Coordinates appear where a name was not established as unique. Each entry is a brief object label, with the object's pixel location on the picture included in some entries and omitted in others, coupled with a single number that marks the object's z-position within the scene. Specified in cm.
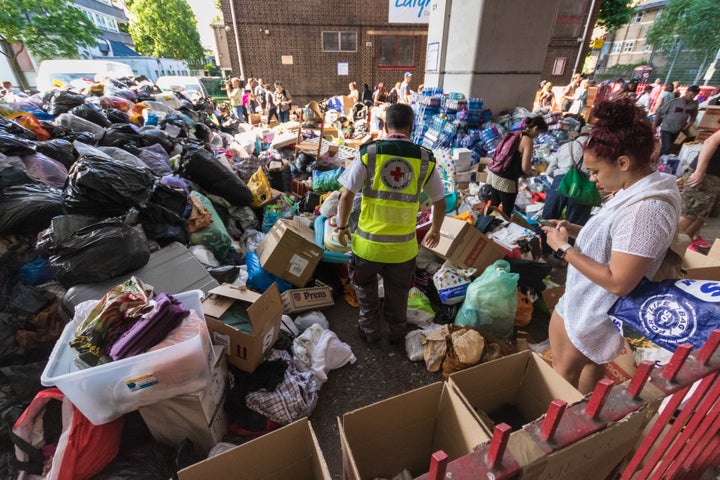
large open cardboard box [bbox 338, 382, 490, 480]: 137
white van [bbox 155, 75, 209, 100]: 1474
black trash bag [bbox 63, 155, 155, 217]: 241
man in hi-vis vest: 208
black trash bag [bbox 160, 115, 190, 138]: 607
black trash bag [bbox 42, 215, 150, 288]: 212
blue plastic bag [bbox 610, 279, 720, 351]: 104
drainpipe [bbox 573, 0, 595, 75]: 1291
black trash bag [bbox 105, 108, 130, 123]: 563
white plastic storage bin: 144
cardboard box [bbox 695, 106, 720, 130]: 622
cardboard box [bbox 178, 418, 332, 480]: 122
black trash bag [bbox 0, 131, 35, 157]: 285
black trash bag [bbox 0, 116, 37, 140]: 328
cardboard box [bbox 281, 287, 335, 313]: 287
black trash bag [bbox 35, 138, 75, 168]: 328
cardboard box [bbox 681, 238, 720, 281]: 250
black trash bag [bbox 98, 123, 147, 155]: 402
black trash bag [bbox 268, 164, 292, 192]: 511
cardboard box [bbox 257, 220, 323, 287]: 289
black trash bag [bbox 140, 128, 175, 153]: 457
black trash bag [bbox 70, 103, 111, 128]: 489
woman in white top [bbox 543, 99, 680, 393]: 116
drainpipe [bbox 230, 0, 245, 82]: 1481
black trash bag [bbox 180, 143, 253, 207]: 387
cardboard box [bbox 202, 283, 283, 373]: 200
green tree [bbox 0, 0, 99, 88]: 1420
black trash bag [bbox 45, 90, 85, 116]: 525
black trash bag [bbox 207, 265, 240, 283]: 271
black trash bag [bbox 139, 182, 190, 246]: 272
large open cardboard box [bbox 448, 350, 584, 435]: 152
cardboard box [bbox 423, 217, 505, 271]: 291
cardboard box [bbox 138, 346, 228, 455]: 168
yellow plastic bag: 422
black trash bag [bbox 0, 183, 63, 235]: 235
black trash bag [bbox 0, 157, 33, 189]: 253
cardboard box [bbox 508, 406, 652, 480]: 68
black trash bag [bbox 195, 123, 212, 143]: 712
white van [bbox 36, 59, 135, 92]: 1152
